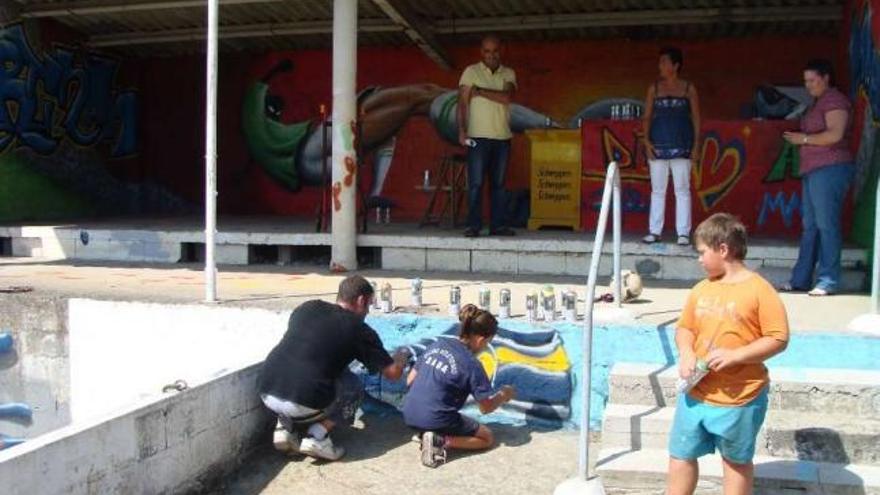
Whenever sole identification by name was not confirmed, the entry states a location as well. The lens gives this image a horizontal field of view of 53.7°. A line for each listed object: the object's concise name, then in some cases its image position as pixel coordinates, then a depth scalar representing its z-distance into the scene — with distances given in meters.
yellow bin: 9.89
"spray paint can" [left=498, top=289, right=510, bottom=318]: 6.04
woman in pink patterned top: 6.36
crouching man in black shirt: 5.26
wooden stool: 10.38
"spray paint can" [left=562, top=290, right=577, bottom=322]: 5.95
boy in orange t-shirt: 3.51
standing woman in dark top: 7.70
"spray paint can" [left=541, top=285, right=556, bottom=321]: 5.97
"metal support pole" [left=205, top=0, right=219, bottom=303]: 6.52
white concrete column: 8.20
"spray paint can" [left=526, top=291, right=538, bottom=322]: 5.98
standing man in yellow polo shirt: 8.38
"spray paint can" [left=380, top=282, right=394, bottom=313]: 6.32
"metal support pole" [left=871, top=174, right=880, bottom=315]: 5.49
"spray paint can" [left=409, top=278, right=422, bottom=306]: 6.39
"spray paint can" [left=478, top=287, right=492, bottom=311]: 6.14
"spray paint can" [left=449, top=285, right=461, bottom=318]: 6.20
